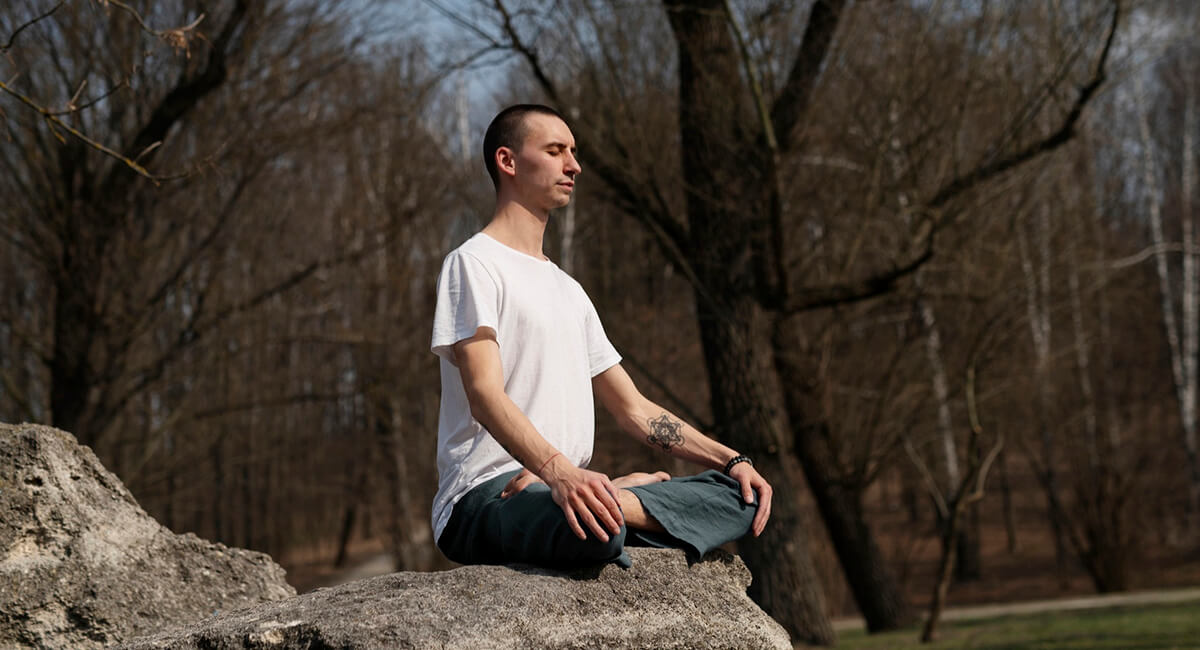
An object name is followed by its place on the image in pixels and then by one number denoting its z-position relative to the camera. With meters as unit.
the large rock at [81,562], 3.11
